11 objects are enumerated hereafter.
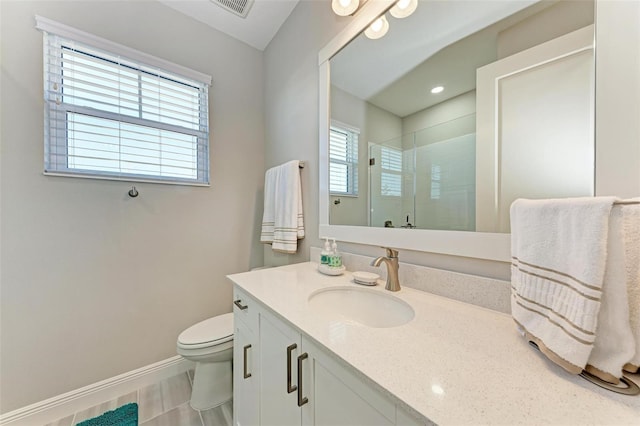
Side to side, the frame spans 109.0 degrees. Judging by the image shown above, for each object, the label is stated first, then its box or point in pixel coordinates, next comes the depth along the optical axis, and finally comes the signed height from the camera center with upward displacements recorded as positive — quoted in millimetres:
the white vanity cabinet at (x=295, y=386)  478 -470
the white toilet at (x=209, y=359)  1273 -867
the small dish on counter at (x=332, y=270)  1135 -295
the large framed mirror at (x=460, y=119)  616 +327
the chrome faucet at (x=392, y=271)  912 -239
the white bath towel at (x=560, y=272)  416 -124
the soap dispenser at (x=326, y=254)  1183 -227
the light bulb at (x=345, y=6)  1159 +1056
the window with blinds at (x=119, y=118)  1291 +593
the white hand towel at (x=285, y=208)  1531 +19
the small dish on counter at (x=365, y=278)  985 -293
